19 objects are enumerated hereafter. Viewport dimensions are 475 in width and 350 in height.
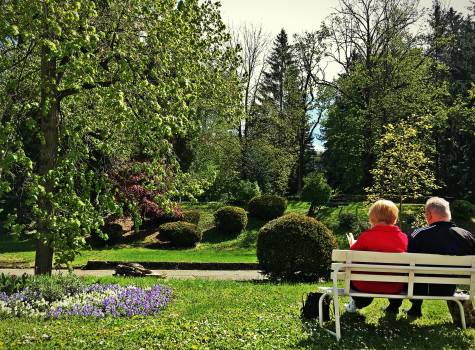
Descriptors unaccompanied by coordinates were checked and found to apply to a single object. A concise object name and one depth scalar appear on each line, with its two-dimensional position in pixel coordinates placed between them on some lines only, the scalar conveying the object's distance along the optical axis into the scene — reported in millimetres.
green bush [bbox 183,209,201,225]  25452
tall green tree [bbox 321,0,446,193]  32325
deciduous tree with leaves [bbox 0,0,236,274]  7727
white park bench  5363
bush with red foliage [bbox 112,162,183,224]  22042
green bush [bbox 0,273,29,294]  7645
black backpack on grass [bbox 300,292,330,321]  5957
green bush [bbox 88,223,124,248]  23103
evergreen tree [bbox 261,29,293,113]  53844
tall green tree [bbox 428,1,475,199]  34688
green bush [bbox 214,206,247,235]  25422
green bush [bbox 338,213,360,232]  25938
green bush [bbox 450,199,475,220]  27062
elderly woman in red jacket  5797
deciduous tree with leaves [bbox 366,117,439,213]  19172
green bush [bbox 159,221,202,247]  22969
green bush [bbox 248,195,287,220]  27406
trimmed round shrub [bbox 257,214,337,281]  11562
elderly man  5898
